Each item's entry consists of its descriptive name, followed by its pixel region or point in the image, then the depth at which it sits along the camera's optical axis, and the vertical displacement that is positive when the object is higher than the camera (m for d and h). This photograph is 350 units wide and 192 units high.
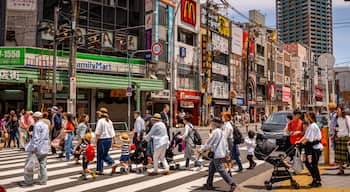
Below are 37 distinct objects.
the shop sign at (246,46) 56.50 +9.79
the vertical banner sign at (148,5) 34.84 +9.62
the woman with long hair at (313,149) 8.48 -0.90
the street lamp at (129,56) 28.61 +4.44
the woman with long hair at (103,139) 10.17 -0.85
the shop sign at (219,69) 47.09 +5.21
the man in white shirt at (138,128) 11.84 -0.63
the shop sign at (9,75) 23.28 +2.05
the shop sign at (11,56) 25.03 +3.46
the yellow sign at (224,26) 48.56 +11.00
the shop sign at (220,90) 46.97 +2.50
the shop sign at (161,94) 35.66 +1.37
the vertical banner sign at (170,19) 37.84 +9.10
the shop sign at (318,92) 97.06 +4.80
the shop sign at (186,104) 40.53 +0.52
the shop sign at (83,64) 25.73 +3.37
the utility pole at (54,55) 21.99 +3.08
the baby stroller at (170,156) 11.76 -1.50
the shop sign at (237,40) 52.50 +9.97
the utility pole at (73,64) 22.08 +2.70
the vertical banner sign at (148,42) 33.84 +6.06
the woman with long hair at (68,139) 13.38 -1.10
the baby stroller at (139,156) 11.02 -1.40
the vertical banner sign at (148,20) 34.66 +8.17
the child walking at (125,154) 10.68 -1.32
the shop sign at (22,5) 26.73 +7.39
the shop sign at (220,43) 46.91 +8.49
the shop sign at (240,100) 53.03 +1.28
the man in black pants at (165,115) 12.72 -0.22
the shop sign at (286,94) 74.12 +3.05
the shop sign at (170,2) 37.55 +10.81
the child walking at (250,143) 11.27 -1.04
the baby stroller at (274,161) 8.32 -1.15
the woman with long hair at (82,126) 12.38 -0.60
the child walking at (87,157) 9.74 -1.28
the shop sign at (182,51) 40.50 +6.20
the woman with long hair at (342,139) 9.84 -0.78
